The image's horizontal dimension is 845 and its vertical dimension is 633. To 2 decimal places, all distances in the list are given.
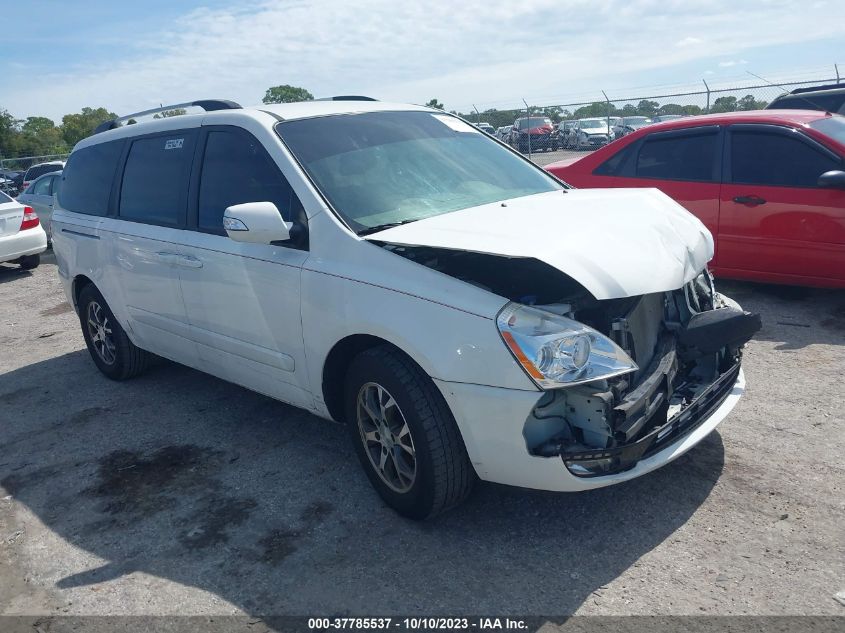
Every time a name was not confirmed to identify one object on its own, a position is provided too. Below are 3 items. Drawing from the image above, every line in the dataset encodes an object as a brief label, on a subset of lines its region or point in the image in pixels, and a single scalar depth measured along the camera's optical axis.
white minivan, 2.98
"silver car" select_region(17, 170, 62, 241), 13.86
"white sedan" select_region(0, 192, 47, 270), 11.35
